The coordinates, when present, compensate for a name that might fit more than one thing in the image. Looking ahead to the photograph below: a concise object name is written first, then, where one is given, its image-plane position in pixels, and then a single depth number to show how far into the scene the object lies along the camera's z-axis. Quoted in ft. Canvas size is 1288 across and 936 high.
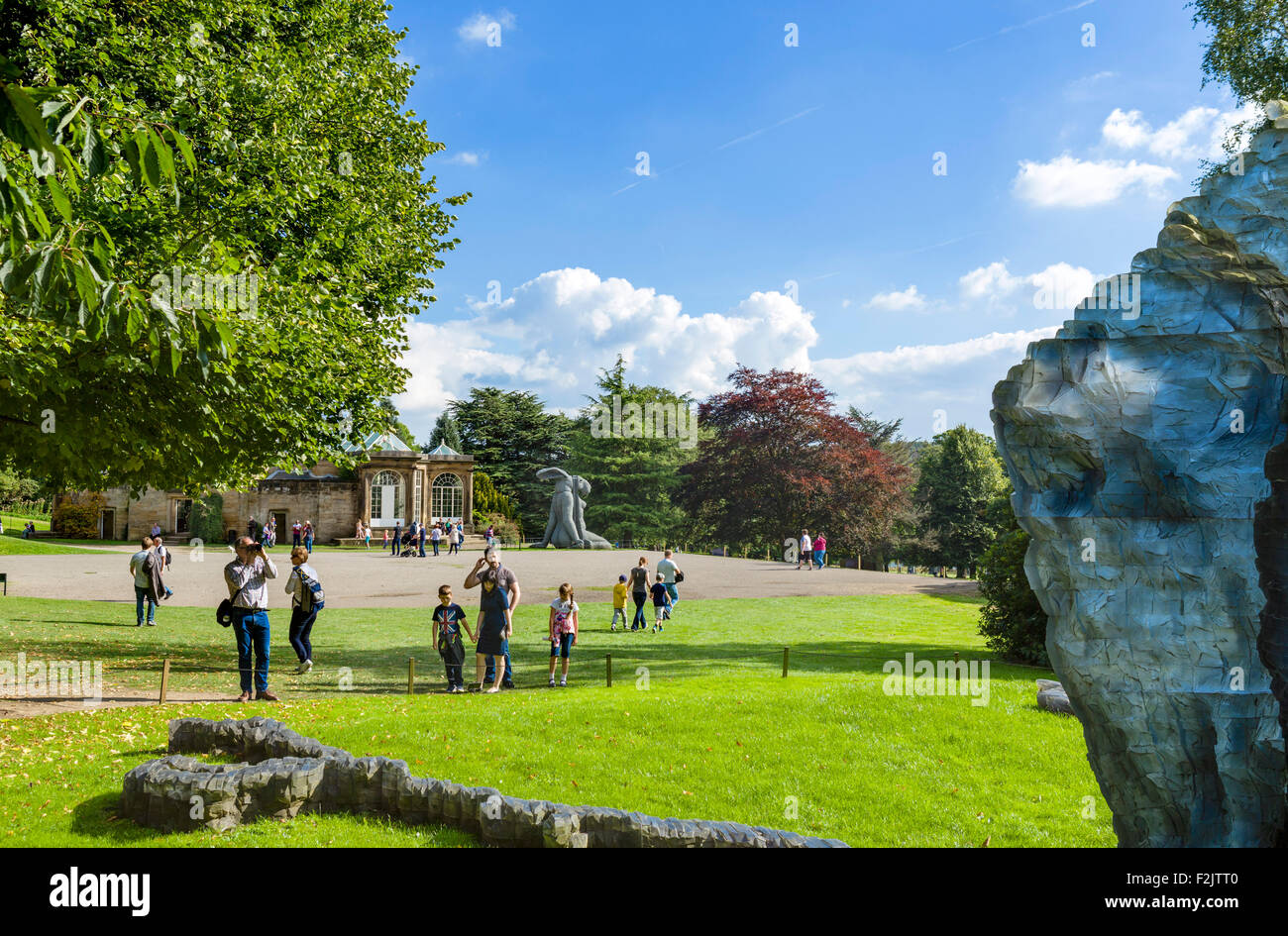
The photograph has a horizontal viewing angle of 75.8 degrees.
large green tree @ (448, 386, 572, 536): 217.15
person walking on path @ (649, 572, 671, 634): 64.39
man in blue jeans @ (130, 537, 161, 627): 59.26
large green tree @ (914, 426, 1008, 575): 161.79
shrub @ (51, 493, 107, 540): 162.09
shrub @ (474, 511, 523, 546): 170.30
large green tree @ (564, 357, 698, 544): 202.80
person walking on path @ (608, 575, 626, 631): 63.82
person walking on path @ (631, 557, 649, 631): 62.64
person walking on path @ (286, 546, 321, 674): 40.50
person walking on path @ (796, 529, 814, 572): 115.75
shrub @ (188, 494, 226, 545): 161.27
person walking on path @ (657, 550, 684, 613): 67.00
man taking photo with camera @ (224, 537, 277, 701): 37.24
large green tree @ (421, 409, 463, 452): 222.07
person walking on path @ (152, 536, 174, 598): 61.46
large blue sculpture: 11.87
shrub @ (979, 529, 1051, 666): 51.96
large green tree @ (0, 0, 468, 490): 34.68
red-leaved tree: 155.94
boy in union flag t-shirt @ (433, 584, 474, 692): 41.83
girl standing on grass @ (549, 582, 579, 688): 43.37
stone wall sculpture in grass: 19.35
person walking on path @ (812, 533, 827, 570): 116.88
